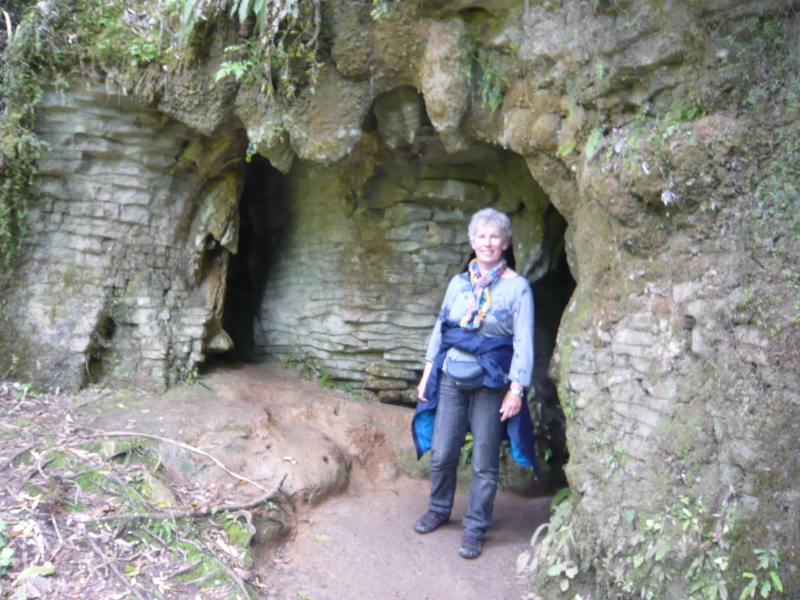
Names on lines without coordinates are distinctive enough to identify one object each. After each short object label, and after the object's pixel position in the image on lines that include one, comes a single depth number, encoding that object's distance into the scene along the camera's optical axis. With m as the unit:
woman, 3.89
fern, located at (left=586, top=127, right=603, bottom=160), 3.56
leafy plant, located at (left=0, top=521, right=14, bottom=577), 3.01
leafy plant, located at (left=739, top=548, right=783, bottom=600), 2.51
